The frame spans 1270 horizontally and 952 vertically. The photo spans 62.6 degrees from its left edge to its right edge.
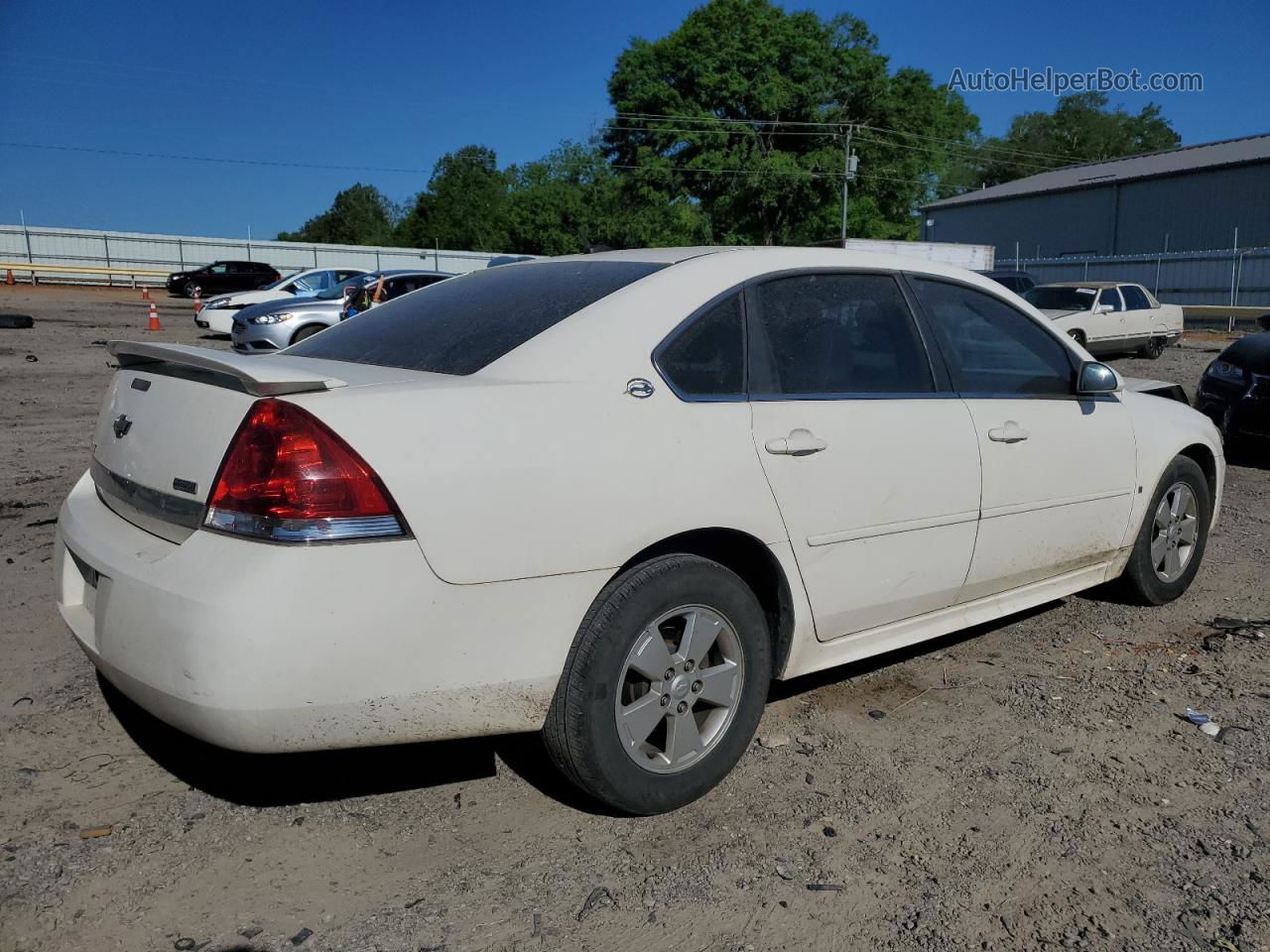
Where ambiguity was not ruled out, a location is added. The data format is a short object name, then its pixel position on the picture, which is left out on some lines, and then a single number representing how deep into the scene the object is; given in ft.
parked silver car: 57.62
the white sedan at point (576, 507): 7.86
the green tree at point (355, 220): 370.32
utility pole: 152.56
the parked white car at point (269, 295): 74.18
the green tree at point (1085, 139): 294.05
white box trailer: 85.97
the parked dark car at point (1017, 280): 73.46
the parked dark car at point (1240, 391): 27.37
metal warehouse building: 130.42
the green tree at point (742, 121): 165.48
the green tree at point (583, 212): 167.43
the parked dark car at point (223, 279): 127.24
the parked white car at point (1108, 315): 61.62
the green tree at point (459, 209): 306.35
